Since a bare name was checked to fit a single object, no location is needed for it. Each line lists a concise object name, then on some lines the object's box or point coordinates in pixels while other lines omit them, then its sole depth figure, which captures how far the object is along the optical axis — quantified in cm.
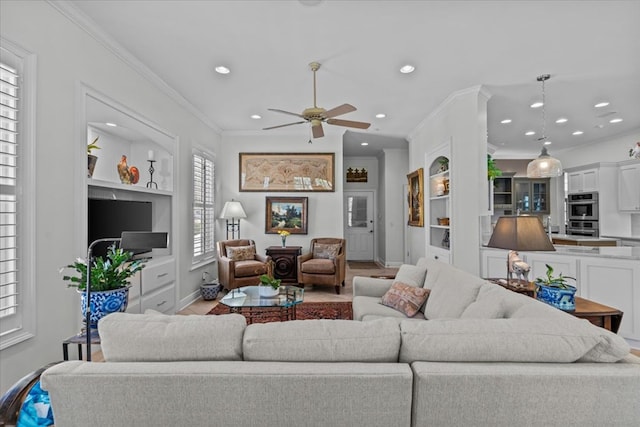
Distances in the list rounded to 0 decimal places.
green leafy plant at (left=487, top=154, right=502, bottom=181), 451
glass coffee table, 298
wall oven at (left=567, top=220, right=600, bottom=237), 641
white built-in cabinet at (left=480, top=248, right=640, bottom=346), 312
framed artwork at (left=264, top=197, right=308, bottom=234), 596
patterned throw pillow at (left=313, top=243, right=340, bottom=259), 549
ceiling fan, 313
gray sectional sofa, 109
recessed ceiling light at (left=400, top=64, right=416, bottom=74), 335
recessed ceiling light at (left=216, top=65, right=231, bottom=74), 340
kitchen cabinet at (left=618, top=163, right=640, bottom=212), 577
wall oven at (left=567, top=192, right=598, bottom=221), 640
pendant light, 397
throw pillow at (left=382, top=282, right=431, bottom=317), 264
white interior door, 848
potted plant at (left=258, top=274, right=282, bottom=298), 321
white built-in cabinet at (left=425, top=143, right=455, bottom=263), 451
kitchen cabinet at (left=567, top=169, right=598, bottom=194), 639
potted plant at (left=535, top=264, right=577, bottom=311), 226
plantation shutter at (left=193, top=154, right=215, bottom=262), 494
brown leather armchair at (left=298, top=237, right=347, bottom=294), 511
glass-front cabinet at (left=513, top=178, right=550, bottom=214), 800
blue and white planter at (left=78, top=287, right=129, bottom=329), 192
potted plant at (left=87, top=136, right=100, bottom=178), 272
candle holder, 394
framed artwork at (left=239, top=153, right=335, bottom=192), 594
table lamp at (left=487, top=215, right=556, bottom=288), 223
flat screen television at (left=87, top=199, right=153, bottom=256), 284
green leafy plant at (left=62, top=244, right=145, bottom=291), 194
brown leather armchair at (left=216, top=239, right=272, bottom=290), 479
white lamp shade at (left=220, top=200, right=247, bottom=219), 546
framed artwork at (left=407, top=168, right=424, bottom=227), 557
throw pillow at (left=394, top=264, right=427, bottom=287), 297
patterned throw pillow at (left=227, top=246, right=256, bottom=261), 516
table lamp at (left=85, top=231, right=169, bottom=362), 171
